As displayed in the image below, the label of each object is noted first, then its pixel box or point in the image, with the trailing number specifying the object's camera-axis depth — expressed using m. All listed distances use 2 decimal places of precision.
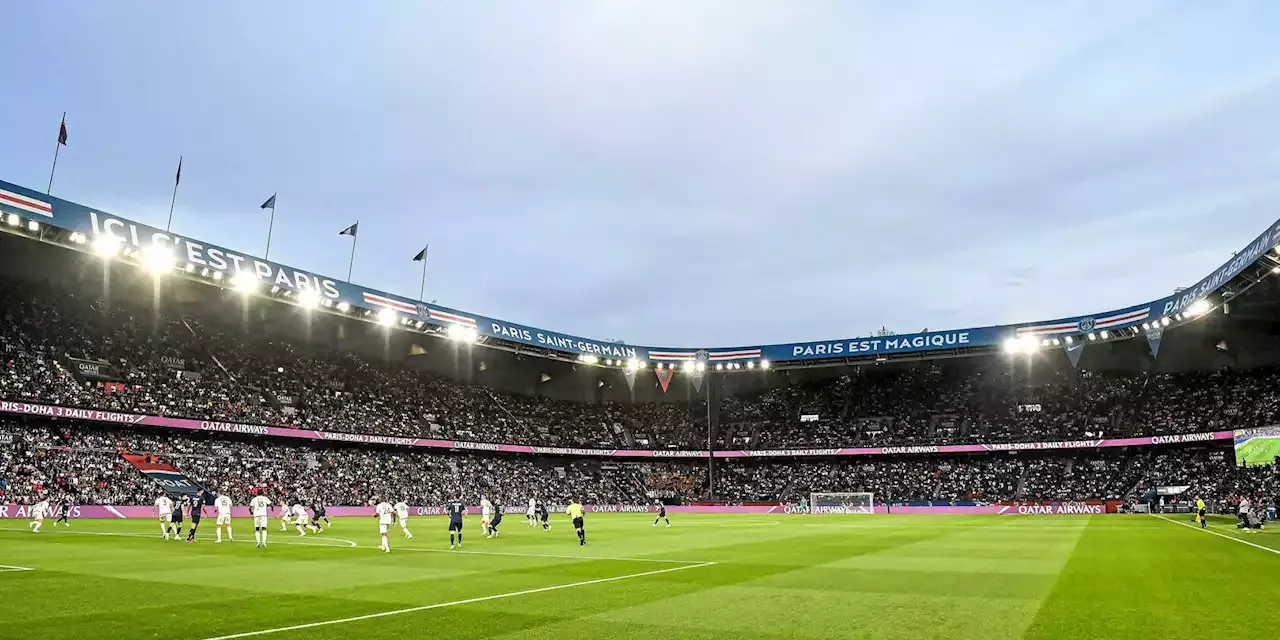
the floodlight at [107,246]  46.16
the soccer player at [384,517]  25.55
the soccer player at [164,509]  31.20
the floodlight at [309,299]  58.50
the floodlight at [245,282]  53.72
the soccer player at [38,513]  35.08
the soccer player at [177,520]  29.02
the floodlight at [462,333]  70.81
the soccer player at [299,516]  35.09
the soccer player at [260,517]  27.39
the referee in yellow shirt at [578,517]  28.91
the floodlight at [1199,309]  56.74
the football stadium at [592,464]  13.80
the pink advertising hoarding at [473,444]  51.06
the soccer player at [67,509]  39.75
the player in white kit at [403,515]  33.47
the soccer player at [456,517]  28.34
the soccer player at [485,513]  35.93
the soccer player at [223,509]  29.02
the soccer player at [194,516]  28.91
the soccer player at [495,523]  33.67
